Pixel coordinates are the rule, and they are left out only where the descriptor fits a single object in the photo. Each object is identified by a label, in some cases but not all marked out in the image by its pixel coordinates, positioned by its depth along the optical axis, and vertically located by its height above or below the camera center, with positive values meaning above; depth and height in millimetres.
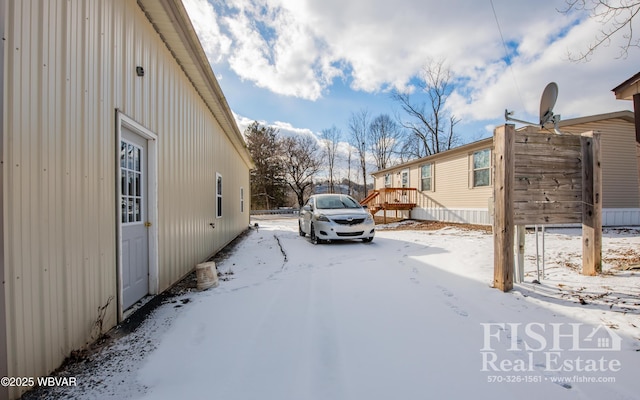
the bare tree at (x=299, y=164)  35641 +4465
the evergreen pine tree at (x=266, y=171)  34375 +3433
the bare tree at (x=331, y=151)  39969 +6578
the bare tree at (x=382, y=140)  35969 +7155
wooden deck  16453 +38
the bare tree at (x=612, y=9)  4363 +2696
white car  7820 -570
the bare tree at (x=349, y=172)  39812 +3766
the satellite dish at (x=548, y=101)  4617 +1476
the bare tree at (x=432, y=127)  27895 +6846
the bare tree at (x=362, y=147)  37178 +6554
